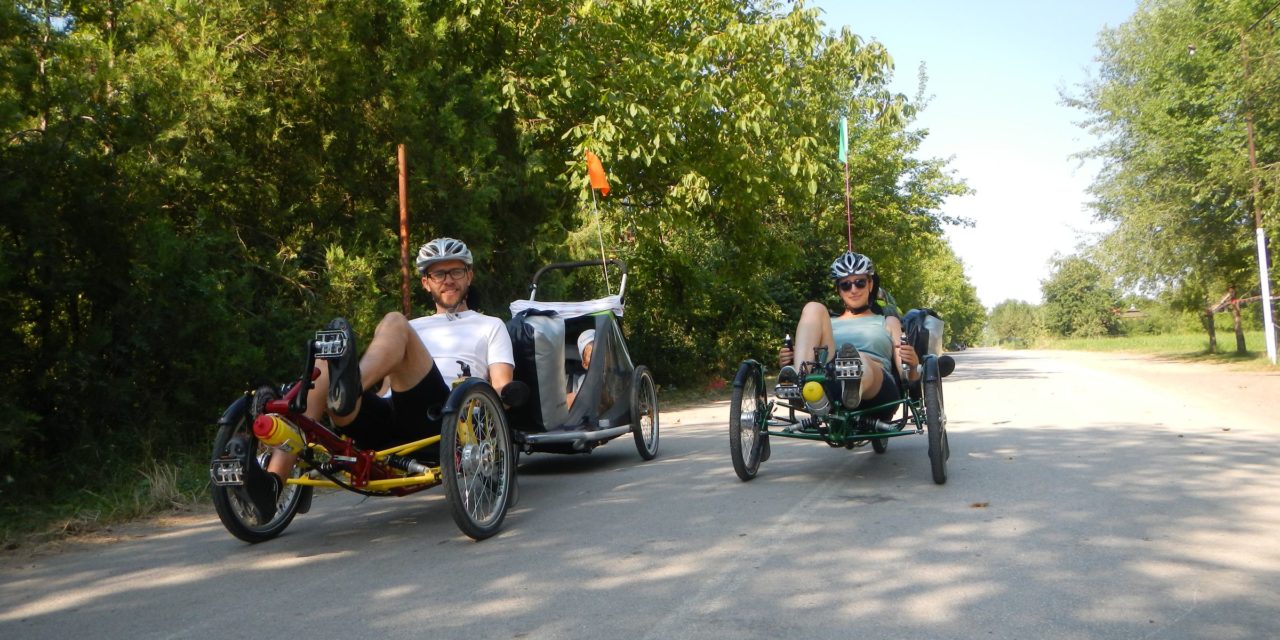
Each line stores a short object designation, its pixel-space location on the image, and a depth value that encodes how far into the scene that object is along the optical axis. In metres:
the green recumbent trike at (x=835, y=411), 6.33
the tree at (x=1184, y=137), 22.33
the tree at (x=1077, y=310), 128.25
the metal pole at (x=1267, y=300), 23.94
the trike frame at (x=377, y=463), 4.72
